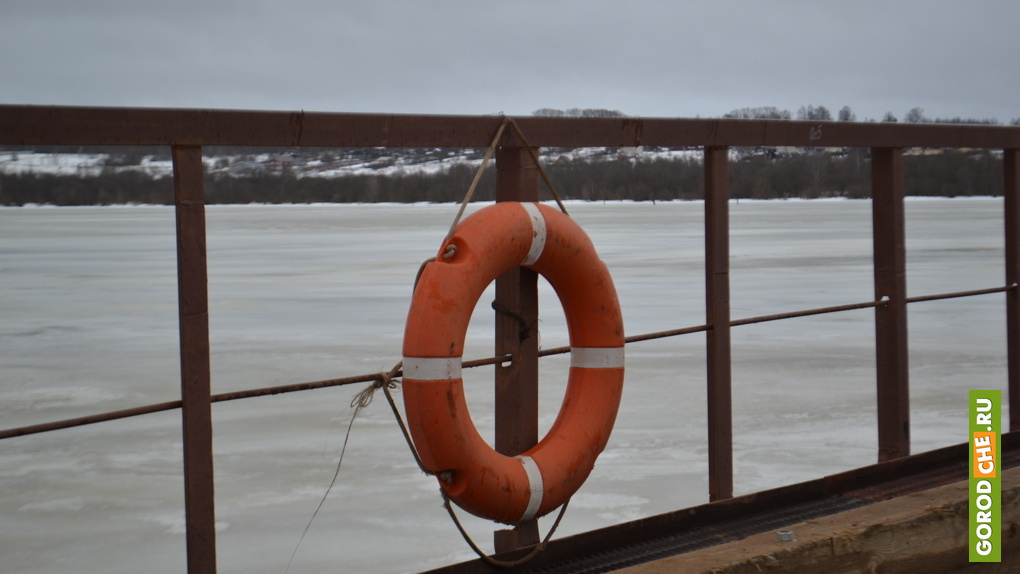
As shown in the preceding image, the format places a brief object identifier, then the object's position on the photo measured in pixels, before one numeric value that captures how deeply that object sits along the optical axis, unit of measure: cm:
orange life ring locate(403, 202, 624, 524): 525
